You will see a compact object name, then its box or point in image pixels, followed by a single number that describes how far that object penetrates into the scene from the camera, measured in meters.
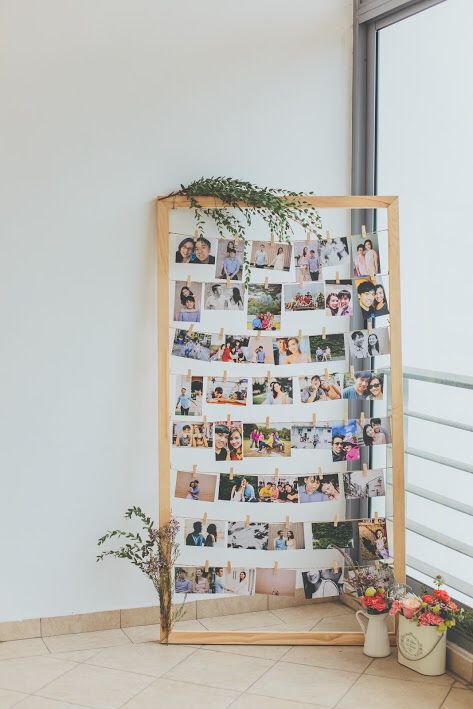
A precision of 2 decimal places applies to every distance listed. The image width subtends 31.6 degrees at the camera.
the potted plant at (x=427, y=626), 2.82
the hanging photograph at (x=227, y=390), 3.18
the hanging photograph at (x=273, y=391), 3.19
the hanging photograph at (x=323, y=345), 3.18
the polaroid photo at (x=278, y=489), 3.18
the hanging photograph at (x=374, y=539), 3.18
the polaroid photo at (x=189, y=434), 3.16
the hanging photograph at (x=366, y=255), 3.15
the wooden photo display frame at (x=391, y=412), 3.08
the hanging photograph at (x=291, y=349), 3.18
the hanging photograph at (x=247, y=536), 3.18
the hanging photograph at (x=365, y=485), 3.19
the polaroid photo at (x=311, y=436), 3.18
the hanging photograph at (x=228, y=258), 3.17
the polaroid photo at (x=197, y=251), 3.17
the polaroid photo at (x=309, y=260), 3.17
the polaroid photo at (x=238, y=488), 3.18
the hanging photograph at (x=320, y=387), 3.18
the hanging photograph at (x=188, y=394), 3.16
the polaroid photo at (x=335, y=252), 3.16
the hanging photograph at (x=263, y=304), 3.18
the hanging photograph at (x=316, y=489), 3.19
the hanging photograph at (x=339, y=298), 3.16
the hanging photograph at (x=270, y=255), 3.17
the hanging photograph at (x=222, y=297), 3.16
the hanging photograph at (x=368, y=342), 3.13
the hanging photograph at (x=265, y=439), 3.19
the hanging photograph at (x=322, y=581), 3.21
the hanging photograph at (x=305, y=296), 3.17
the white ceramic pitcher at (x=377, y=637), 2.99
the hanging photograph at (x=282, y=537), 3.20
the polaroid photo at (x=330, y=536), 3.21
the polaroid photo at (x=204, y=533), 3.17
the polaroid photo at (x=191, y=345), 3.15
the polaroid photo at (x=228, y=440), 3.17
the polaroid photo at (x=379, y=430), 3.17
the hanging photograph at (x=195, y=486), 3.16
